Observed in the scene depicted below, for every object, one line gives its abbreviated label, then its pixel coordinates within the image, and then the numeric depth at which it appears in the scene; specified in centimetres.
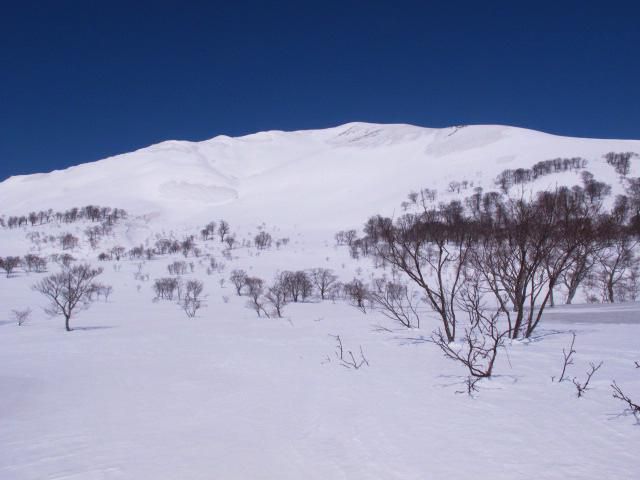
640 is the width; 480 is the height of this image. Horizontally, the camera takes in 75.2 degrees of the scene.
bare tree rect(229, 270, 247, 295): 4608
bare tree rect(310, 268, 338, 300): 4386
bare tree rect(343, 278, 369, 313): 3853
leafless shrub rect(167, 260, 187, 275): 5606
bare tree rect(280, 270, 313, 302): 4238
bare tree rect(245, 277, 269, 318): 3741
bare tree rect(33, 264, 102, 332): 2927
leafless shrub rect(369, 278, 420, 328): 1392
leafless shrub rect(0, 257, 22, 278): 5476
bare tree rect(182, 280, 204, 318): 3511
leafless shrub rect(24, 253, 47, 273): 5675
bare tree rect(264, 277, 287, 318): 3209
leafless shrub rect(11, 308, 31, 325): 3233
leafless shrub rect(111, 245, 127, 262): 7256
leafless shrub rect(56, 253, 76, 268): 5761
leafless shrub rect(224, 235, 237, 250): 8041
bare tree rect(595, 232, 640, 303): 2669
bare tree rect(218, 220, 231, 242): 9021
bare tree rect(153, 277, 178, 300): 4481
